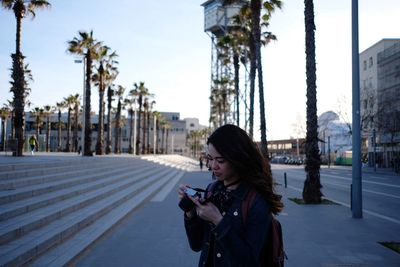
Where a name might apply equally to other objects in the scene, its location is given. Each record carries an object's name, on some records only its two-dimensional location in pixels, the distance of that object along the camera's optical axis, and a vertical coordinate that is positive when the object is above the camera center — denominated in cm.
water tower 8328 +3103
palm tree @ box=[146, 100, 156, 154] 7488 +924
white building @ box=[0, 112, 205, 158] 9462 +533
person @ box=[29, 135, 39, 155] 2869 +46
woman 202 -32
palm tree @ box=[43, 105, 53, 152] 7341 +765
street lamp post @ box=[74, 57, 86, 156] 2868 +388
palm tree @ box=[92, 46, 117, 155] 3550 +757
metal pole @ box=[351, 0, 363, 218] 1102 +63
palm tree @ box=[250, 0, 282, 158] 2048 +682
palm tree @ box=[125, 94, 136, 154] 6328 +813
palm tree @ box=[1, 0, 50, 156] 2008 +388
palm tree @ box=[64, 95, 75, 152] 6378 +840
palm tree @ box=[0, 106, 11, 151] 6844 +663
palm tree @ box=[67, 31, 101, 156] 3002 +782
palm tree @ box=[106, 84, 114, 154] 4847 +670
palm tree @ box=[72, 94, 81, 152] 6406 +828
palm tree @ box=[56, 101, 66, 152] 7138 +842
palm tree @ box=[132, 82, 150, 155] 6044 +957
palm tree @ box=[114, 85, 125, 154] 5252 +652
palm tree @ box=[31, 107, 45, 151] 7184 +689
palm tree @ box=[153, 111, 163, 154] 7921 +757
